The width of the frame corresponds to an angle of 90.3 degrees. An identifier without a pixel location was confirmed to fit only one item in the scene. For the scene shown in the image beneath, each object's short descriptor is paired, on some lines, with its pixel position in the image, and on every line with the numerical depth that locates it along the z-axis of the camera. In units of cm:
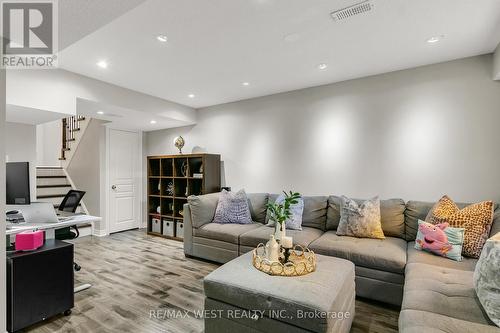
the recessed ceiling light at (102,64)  287
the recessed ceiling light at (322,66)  303
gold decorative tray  186
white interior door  512
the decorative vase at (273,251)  204
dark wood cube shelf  445
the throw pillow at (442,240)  225
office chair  366
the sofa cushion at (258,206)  385
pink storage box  207
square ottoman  151
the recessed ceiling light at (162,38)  234
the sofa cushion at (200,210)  368
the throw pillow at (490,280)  132
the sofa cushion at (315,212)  339
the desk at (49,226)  226
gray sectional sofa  143
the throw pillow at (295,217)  330
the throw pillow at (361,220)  283
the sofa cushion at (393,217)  290
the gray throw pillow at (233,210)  370
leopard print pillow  227
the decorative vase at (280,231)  214
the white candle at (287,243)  199
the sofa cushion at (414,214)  281
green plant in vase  211
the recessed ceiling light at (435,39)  239
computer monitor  236
